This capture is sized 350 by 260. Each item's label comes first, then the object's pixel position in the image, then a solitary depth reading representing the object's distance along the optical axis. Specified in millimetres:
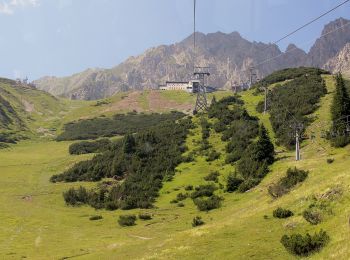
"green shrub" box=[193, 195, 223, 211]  55000
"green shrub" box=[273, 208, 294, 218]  33844
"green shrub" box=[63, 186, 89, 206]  69462
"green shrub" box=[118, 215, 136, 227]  53688
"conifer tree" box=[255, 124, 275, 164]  66000
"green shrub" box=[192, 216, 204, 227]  45878
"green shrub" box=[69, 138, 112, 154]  120062
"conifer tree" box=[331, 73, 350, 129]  72438
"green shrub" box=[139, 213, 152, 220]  56025
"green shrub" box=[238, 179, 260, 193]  59238
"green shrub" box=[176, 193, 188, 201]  64562
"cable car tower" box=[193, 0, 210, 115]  125162
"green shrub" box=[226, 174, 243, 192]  62281
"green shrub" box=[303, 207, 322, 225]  30611
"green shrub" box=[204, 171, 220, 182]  69188
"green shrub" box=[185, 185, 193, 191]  67681
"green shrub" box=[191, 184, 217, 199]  63062
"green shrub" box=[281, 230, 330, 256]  26188
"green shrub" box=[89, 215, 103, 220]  59250
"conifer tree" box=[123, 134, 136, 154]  92938
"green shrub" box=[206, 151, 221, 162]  80044
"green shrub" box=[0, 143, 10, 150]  141362
